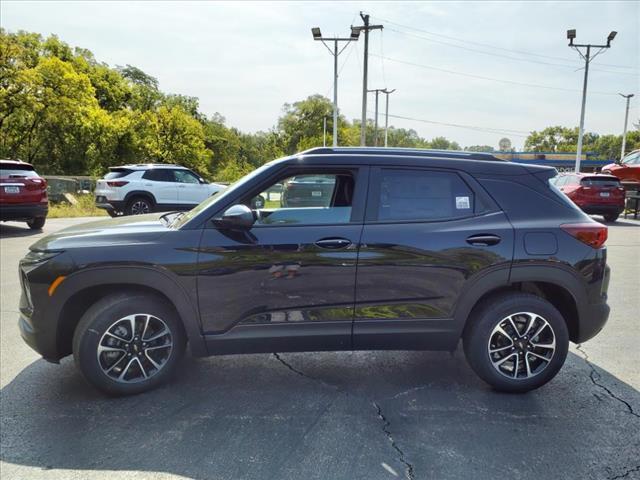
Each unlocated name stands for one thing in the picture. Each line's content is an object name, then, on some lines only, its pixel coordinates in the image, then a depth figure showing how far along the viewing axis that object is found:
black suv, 3.10
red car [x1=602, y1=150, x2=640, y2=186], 16.81
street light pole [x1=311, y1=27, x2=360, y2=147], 26.20
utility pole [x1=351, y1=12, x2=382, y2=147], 25.34
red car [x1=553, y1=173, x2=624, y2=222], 14.47
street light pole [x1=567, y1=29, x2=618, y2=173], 27.19
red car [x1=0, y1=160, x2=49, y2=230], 10.17
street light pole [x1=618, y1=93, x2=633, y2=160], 48.67
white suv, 13.49
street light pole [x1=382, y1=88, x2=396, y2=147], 51.69
